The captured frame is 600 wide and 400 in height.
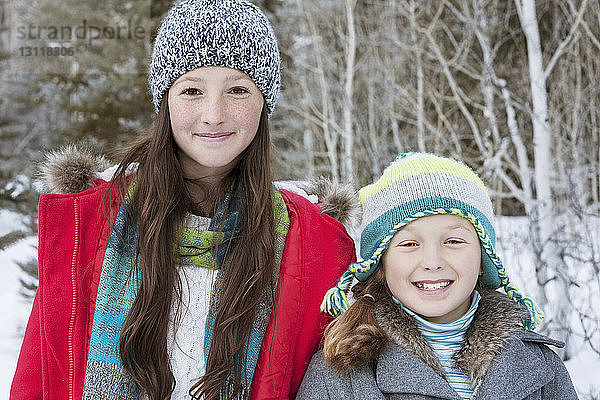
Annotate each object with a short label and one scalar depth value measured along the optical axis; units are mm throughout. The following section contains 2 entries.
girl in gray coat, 1835
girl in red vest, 1834
